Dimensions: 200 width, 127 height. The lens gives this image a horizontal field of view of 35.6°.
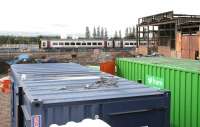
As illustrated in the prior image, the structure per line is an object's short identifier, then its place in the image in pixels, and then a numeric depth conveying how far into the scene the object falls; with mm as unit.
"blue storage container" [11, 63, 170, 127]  4414
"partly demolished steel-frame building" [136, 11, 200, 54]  42938
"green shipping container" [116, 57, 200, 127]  7810
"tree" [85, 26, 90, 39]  135075
